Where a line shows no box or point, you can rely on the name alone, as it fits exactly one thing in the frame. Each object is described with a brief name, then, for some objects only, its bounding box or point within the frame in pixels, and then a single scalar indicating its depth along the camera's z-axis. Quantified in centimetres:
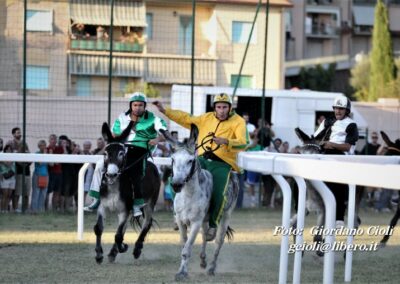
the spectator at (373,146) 2748
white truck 3066
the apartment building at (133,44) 2670
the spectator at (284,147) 2612
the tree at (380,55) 6128
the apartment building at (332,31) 6925
